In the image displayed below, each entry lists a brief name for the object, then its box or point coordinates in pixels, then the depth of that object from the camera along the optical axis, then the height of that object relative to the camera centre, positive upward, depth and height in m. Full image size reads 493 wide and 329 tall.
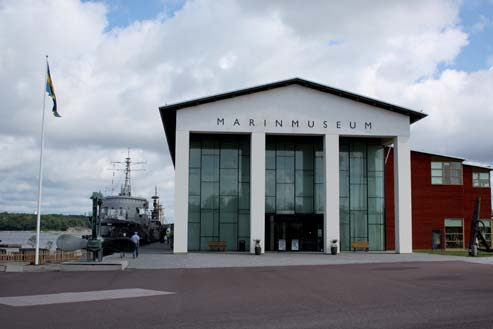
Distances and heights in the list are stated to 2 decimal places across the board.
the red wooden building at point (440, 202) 45.75 +1.72
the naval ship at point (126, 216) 53.25 +0.39
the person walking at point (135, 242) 32.41 -1.33
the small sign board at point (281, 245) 39.60 -1.74
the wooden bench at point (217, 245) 38.22 -1.72
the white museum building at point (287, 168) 37.19 +3.79
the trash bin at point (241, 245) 38.78 -1.73
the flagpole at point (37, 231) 25.61 -0.60
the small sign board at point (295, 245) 39.72 -1.74
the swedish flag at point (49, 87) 27.75 +6.76
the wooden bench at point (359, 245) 39.26 -1.68
